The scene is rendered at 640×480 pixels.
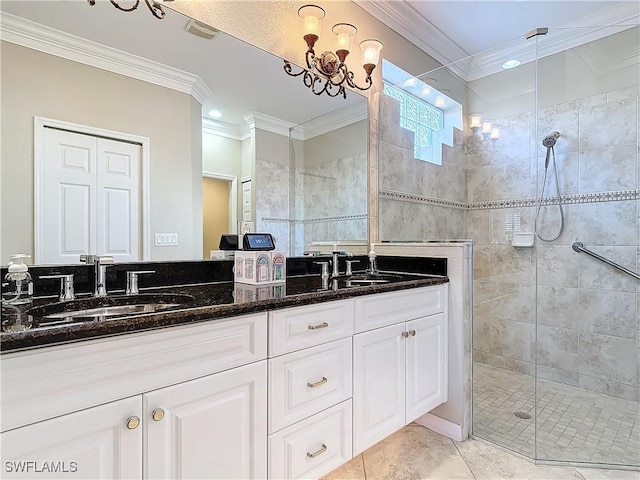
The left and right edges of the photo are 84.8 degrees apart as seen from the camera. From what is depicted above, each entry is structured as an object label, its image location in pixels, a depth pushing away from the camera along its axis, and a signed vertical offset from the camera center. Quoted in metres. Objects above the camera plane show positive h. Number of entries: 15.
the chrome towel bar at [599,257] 2.27 -0.11
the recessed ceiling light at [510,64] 2.68 +1.37
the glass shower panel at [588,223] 2.27 +0.12
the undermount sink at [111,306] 1.02 -0.21
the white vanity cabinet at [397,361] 1.42 -0.54
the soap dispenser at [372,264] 2.14 -0.14
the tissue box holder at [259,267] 1.46 -0.11
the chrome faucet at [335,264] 2.00 -0.14
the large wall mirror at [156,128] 1.14 +0.47
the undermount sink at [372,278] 1.85 -0.20
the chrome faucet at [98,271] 1.22 -0.10
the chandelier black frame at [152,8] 1.33 +0.93
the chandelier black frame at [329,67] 1.89 +1.04
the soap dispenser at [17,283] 1.02 -0.13
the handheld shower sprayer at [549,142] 2.56 +0.73
